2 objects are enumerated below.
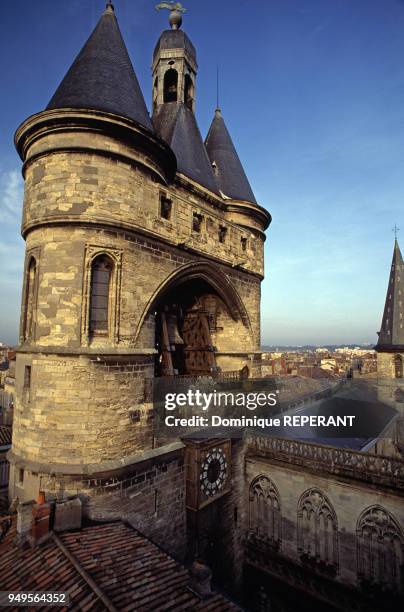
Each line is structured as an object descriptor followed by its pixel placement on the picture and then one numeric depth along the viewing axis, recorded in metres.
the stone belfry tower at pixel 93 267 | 7.76
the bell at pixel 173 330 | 12.86
